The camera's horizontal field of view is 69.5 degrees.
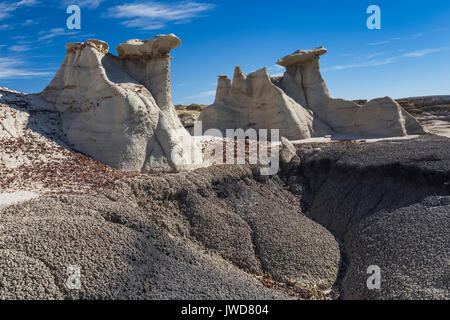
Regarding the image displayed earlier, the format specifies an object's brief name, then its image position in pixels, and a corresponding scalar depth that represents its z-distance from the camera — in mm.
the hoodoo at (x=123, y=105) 10875
